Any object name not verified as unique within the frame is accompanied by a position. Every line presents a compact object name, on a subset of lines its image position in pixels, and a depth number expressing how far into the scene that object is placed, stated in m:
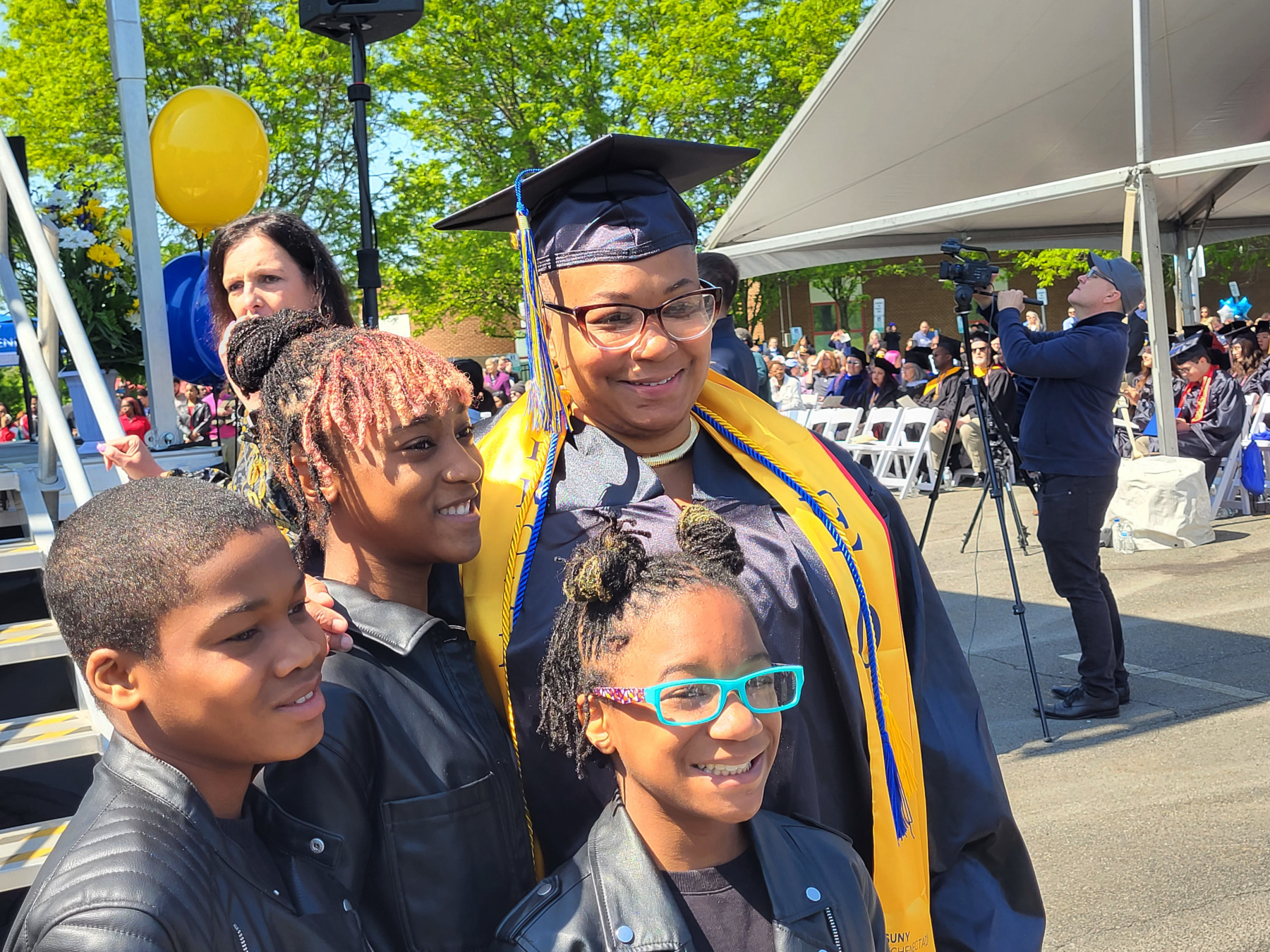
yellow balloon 4.93
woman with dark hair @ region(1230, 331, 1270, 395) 11.34
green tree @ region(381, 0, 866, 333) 21.36
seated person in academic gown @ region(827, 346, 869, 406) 14.17
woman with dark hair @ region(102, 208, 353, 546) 2.33
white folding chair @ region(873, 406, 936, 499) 11.72
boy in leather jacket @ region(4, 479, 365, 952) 1.20
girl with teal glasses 1.40
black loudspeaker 4.54
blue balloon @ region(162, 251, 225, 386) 3.55
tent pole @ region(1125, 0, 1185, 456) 8.30
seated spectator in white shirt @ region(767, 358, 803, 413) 15.05
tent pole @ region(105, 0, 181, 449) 3.95
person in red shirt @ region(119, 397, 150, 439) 5.60
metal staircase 3.05
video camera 5.48
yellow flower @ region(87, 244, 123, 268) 4.70
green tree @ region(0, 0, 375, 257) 18.55
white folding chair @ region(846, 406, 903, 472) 11.98
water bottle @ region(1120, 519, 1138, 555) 8.51
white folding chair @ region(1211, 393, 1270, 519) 9.51
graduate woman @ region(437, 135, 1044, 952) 1.62
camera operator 5.29
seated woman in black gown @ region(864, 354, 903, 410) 13.67
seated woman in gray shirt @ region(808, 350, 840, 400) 16.91
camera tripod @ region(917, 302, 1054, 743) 5.04
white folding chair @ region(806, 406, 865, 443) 13.21
